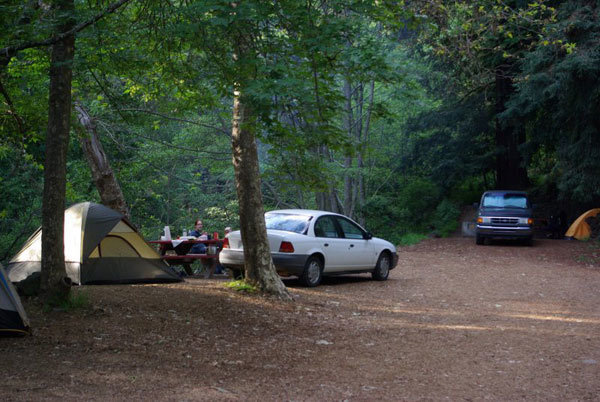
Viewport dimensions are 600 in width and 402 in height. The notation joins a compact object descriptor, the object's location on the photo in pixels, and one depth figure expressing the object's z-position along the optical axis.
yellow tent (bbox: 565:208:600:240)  25.86
